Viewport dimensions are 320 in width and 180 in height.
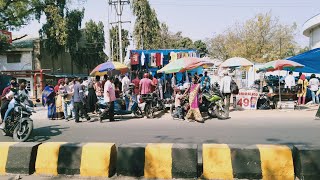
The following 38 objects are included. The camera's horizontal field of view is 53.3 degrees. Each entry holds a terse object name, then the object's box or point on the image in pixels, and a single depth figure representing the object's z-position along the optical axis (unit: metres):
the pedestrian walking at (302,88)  16.01
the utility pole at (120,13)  24.20
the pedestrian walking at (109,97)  10.91
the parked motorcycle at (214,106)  11.14
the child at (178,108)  11.34
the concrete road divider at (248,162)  4.52
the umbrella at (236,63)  14.19
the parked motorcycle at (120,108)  11.48
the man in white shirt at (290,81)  15.64
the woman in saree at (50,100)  12.02
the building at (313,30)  28.92
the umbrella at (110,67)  14.81
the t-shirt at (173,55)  17.75
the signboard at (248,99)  14.00
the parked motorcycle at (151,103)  12.17
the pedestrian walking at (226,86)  13.00
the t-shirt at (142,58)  17.92
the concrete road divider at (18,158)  5.04
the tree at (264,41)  36.22
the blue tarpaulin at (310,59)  12.76
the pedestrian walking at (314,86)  15.76
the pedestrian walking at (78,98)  11.12
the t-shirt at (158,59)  18.00
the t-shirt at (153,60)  18.05
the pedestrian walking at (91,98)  12.22
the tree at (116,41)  43.19
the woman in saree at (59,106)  12.25
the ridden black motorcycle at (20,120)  7.95
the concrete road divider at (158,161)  4.72
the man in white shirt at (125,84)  13.34
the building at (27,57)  30.56
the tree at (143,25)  35.12
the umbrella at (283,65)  13.42
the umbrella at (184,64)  12.77
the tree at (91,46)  43.38
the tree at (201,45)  57.61
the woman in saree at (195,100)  10.52
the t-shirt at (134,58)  17.97
